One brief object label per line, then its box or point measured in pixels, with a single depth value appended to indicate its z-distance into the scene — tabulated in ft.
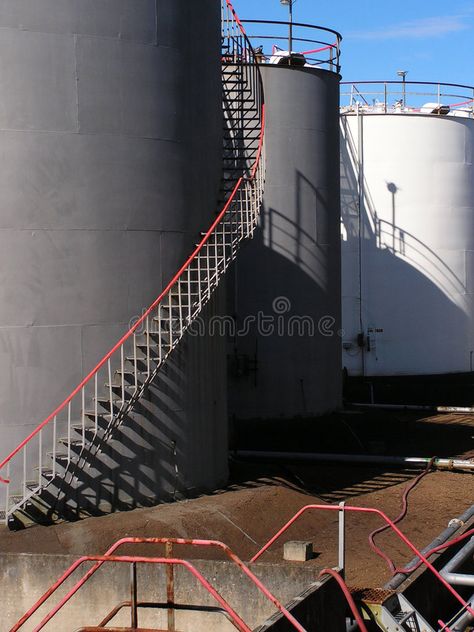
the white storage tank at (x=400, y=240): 97.19
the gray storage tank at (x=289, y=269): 75.00
